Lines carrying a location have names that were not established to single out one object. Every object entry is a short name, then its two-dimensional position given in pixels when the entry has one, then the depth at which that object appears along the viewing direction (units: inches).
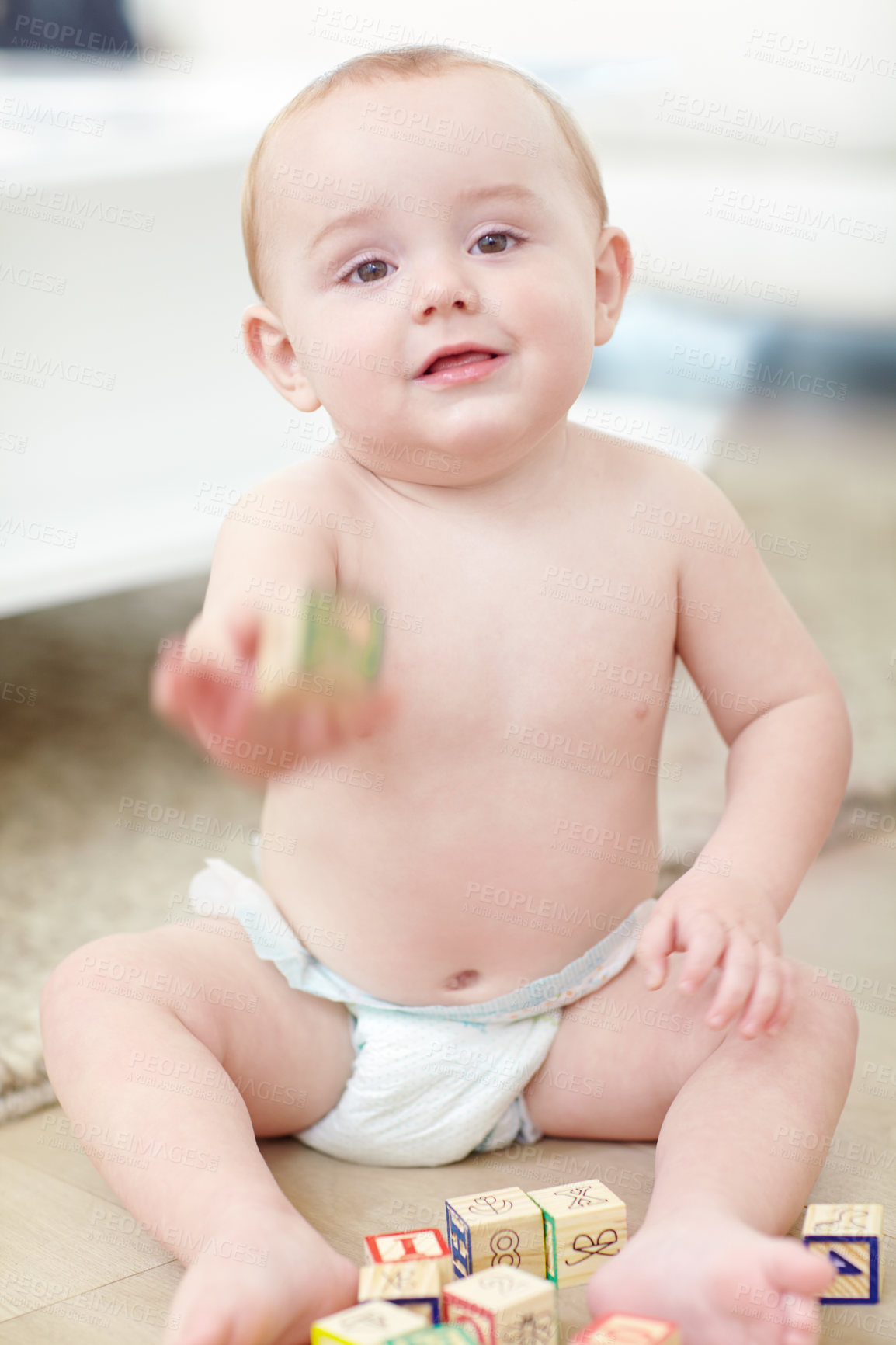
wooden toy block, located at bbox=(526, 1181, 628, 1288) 47.9
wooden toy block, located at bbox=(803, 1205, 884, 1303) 47.6
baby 49.0
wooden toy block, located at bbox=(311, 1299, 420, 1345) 45.0
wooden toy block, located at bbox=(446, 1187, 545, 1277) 47.5
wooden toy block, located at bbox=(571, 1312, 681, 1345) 44.6
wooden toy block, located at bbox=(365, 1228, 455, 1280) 46.8
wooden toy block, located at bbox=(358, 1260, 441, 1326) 46.4
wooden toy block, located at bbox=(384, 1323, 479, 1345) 44.6
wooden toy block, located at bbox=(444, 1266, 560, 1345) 45.6
